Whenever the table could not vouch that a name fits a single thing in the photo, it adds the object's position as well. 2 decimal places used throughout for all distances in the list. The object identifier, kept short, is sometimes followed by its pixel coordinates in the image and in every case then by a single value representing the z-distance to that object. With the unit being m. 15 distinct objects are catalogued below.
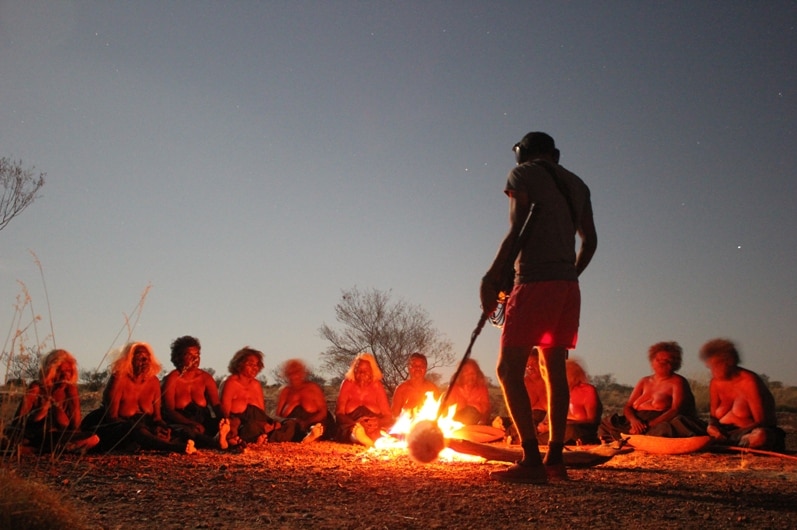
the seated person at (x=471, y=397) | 9.06
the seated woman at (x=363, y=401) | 8.42
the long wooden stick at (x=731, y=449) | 6.91
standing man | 4.34
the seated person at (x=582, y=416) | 8.41
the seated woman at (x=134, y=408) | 6.68
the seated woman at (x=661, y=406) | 7.81
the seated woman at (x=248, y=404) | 7.61
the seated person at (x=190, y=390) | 7.77
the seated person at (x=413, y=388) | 9.16
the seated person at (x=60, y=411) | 6.18
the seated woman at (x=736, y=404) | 7.27
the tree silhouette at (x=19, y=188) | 14.24
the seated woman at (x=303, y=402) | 8.71
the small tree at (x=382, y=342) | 19.11
